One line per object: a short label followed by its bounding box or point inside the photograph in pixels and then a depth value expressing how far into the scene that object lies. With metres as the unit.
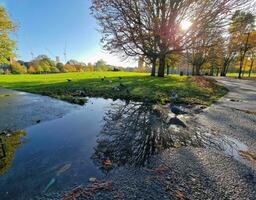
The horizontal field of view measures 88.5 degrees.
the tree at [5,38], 12.98
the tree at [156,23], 8.85
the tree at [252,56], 28.49
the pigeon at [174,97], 6.20
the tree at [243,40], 23.04
